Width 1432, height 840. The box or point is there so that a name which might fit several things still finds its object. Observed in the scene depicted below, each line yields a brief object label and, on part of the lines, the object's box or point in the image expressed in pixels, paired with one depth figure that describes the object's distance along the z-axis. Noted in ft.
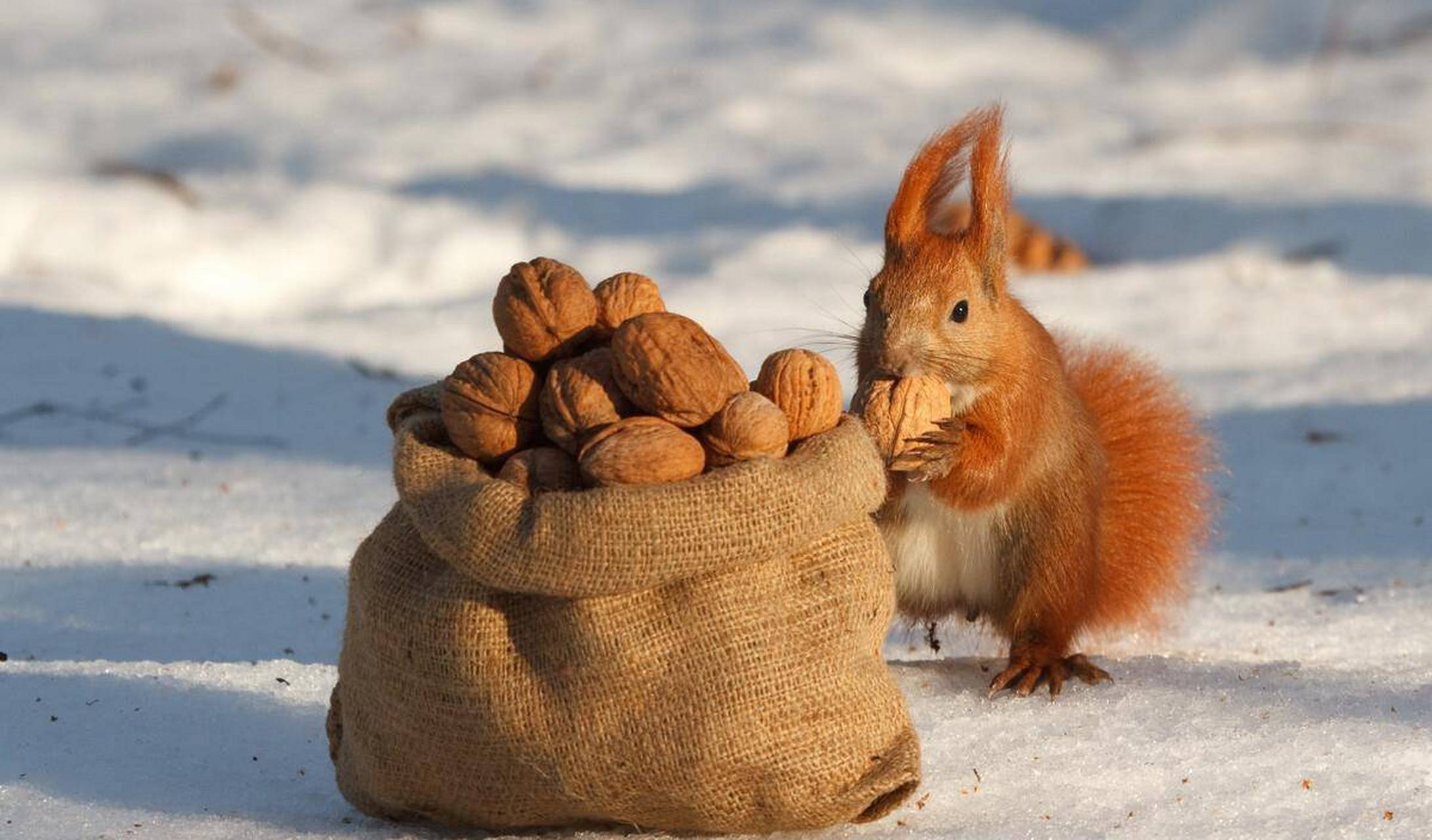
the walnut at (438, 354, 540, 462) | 13.80
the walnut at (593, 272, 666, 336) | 14.64
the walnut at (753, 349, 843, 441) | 14.03
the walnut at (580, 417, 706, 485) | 13.01
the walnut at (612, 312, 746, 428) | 13.41
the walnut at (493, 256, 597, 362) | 14.14
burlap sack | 12.87
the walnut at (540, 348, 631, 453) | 13.53
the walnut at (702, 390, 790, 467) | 13.37
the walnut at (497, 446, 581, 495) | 13.51
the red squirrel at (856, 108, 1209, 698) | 18.03
